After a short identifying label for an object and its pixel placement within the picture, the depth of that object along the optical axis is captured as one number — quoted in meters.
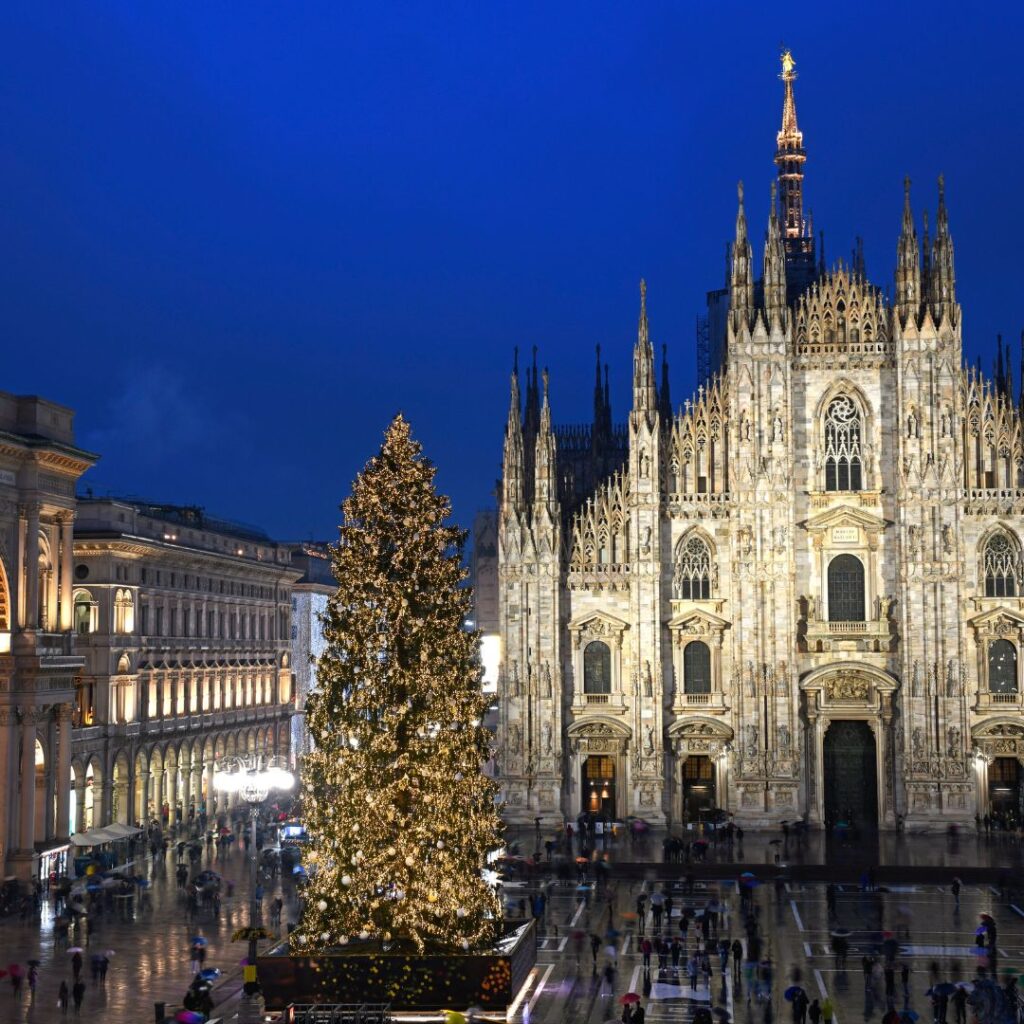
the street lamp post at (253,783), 46.53
